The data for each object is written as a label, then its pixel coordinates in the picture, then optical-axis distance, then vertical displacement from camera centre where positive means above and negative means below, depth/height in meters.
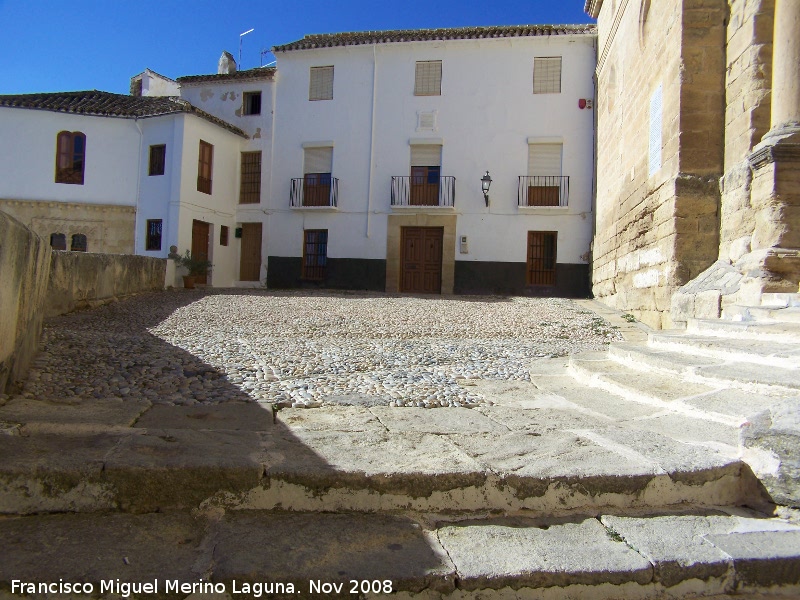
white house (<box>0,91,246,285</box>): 17.80 +4.02
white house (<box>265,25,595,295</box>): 16.47 +4.54
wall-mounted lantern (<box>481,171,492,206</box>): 16.59 +3.76
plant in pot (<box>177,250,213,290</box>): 15.45 +0.93
